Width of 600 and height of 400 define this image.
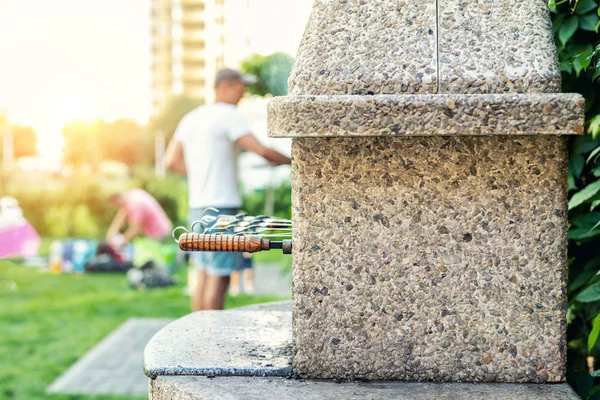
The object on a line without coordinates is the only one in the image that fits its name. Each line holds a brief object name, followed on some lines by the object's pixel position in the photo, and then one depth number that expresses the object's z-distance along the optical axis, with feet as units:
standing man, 14.76
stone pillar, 4.92
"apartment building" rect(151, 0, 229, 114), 220.43
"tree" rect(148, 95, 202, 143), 165.99
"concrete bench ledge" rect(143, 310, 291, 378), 5.31
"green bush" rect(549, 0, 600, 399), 6.88
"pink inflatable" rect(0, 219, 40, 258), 29.58
